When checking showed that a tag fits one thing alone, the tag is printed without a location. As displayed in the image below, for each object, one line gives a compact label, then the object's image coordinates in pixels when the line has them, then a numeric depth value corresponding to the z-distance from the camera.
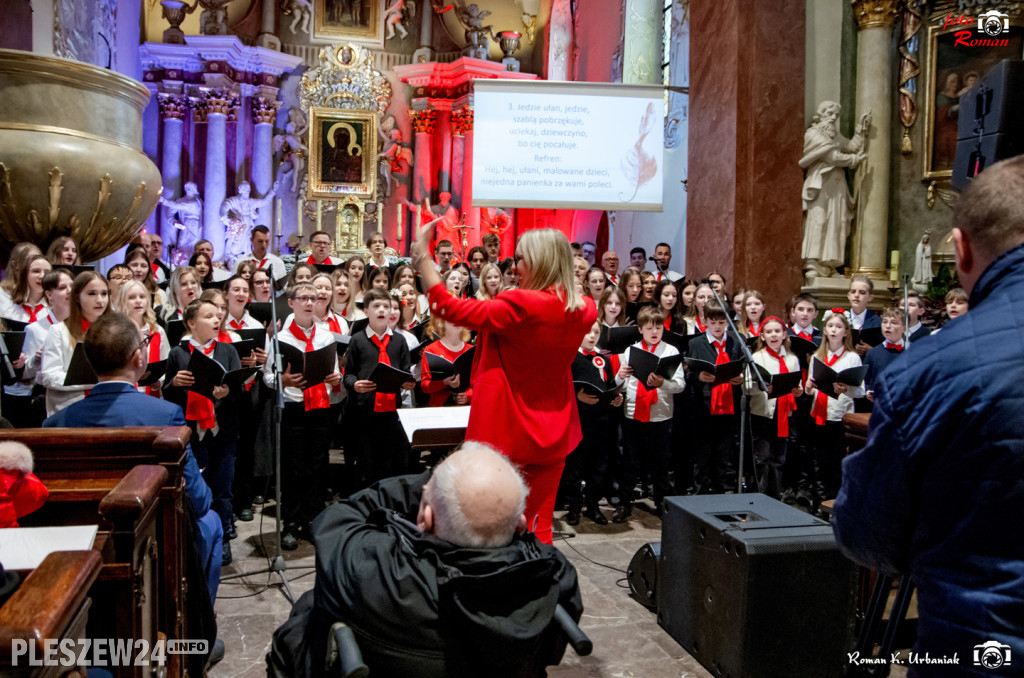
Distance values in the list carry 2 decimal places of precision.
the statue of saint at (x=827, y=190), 7.68
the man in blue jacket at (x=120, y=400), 2.72
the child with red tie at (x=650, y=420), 5.43
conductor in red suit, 2.90
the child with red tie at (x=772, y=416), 5.58
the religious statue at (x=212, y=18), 14.96
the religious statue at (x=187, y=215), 14.36
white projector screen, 6.75
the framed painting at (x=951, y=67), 8.12
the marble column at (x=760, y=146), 7.38
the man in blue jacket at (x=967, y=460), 1.35
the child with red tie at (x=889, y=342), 5.42
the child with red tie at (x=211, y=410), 4.45
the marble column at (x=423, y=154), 16.25
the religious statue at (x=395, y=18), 16.53
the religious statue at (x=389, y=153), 16.19
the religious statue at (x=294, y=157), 15.71
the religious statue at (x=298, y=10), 16.03
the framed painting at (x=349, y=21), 16.34
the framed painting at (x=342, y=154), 15.60
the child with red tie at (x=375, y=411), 5.01
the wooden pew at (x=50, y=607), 1.18
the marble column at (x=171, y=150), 14.53
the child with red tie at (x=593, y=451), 5.31
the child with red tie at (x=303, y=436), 4.79
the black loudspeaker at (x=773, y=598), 2.91
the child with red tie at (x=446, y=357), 5.00
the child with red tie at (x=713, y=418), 5.62
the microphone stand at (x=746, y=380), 4.43
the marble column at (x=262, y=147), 15.33
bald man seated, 1.60
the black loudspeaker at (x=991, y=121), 2.32
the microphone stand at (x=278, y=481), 3.62
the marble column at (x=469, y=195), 15.92
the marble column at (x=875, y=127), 8.14
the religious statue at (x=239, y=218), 14.62
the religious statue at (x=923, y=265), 8.20
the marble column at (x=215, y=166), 14.77
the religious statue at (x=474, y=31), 16.44
